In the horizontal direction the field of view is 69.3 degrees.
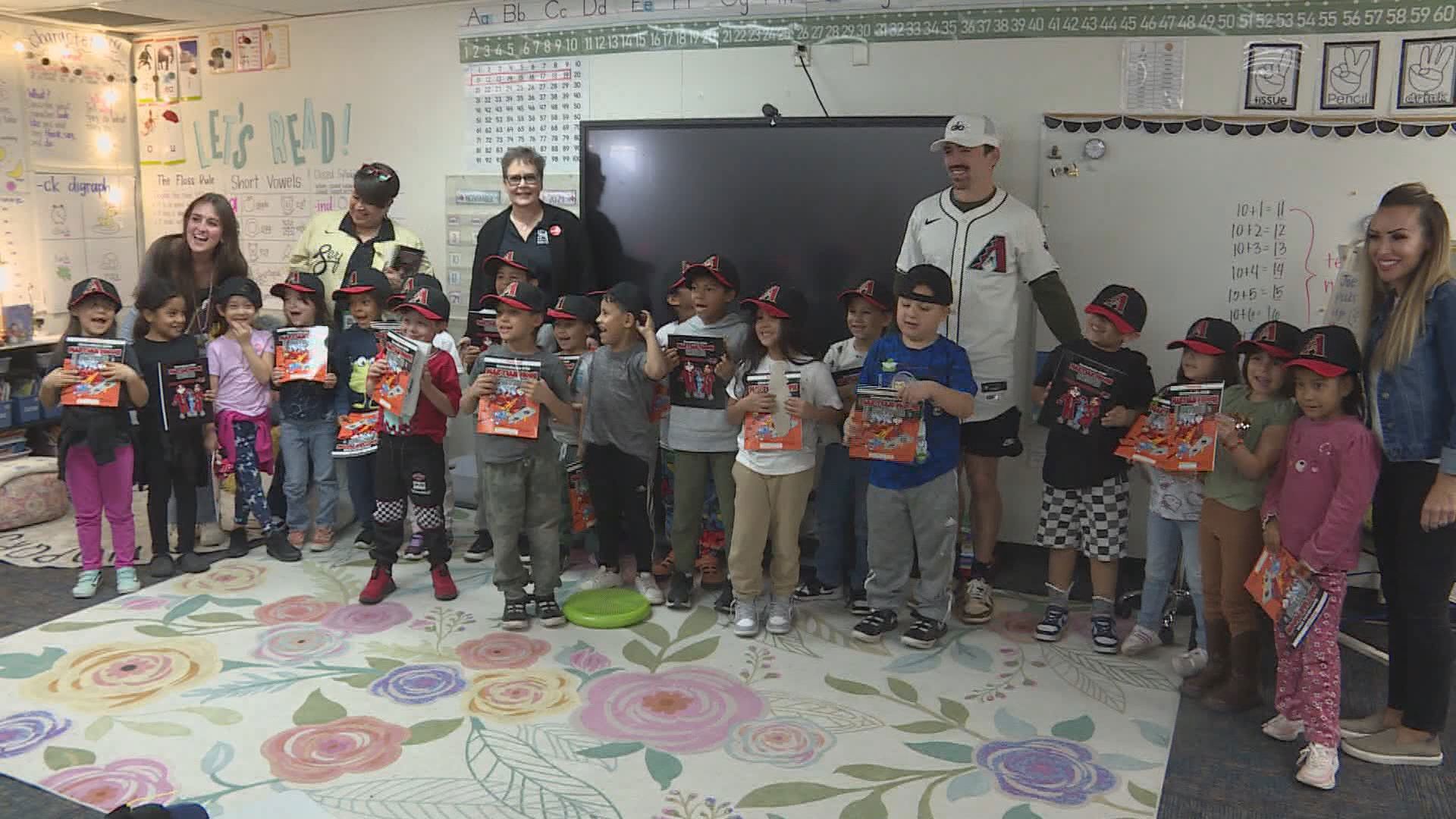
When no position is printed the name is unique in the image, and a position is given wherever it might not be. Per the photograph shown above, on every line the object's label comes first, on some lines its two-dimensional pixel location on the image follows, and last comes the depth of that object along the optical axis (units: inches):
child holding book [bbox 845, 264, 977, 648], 133.4
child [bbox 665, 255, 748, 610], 147.5
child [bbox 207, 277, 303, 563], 165.0
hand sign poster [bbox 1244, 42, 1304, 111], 151.6
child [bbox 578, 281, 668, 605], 149.8
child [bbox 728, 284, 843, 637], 138.9
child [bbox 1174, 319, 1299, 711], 119.0
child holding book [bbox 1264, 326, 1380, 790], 107.0
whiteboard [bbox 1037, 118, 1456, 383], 150.0
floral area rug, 105.9
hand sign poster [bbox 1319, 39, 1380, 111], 148.0
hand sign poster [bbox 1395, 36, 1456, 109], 144.9
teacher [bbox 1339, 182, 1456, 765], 105.0
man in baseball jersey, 148.1
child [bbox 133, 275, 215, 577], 157.5
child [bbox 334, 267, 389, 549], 163.6
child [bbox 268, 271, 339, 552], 168.9
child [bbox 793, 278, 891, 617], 148.5
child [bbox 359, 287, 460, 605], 146.3
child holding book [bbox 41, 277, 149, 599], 150.7
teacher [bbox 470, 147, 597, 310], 170.1
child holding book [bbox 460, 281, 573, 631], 140.5
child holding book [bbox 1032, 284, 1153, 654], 135.9
